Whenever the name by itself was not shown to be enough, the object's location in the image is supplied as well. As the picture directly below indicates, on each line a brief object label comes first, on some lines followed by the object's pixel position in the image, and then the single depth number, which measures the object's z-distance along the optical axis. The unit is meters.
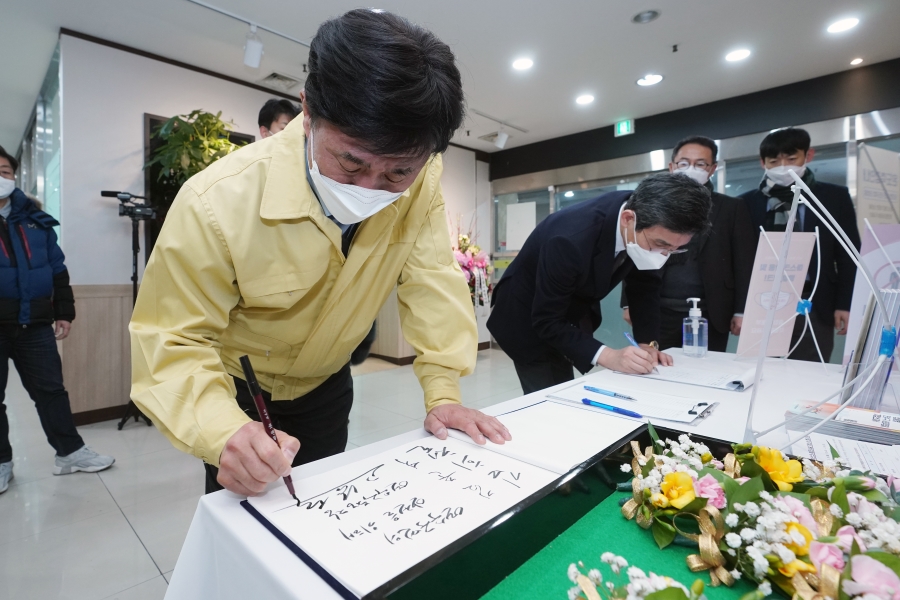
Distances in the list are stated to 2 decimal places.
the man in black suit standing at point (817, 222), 2.08
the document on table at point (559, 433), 0.71
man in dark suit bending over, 1.36
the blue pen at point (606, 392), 1.08
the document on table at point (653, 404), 0.94
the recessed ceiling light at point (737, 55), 3.54
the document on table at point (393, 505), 0.47
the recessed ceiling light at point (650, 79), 3.98
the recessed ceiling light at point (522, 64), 3.69
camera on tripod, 2.91
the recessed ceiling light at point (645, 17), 3.01
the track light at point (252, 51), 3.04
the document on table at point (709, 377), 1.21
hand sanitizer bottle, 1.70
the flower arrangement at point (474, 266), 4.72
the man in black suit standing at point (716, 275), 2.06
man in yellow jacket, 0.64
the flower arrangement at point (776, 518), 0.41
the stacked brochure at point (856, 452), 0.71
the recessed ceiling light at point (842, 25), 3.15
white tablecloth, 0.44
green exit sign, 5.01
